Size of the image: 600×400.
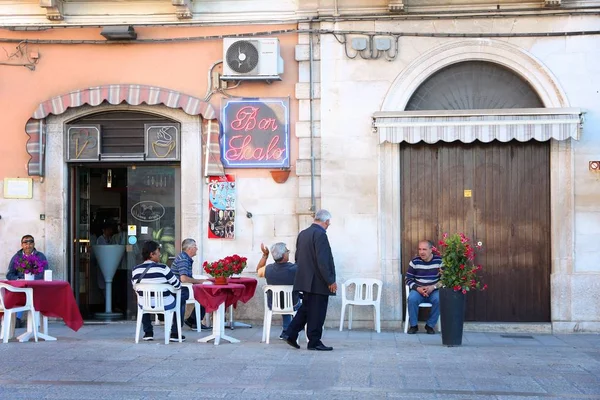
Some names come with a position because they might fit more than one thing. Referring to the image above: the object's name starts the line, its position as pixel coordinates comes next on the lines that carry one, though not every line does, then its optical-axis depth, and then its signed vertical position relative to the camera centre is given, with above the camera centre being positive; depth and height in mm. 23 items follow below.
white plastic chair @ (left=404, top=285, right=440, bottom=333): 12812 -1470
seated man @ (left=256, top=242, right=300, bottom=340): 11609 -869
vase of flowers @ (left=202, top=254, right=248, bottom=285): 11375 -834
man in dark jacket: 10539 -918
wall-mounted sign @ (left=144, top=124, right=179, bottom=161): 13625 +906
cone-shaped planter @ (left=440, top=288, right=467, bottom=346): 11172 -1375
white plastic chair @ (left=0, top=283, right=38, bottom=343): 11312 -1343
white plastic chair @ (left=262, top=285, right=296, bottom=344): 11398 -1269
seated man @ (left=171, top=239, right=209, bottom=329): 12378 -846
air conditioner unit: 13148 +2067
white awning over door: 12469 +1072
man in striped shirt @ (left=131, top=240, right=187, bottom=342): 11297 -879
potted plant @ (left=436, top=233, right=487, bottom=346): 11094 -991
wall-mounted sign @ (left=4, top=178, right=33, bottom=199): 13719 +200
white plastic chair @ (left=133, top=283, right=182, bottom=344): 11227 -1227
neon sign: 13383 +1037
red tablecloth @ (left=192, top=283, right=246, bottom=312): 11164 -1139
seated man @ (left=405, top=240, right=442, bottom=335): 12781 -1167
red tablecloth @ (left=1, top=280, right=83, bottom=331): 11655 -1269
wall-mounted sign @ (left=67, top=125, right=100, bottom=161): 13766 +912
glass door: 13898 -88
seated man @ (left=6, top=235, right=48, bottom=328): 13203 -799
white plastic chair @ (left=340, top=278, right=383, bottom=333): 12797 -1347
